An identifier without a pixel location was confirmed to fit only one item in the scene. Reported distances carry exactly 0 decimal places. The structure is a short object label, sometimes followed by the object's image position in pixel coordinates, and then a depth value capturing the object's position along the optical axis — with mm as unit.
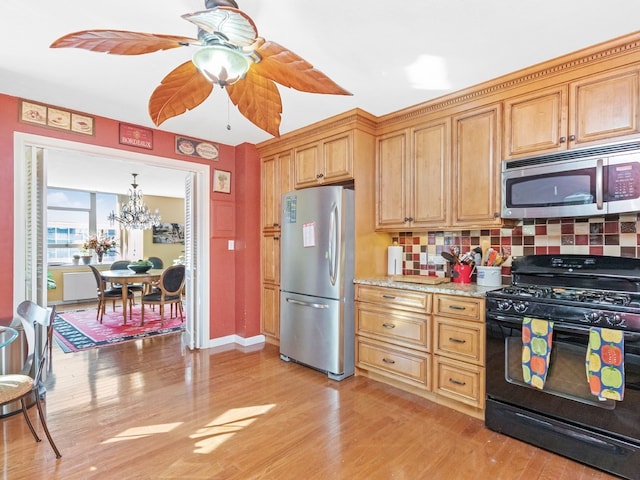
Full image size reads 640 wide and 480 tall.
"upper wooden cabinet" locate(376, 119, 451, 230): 2771
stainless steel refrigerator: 2973
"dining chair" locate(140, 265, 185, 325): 4859
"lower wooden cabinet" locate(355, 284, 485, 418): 2301
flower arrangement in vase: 6863
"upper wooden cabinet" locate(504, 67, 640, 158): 1973
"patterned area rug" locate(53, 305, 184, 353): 4102
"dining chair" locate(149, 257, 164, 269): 6988
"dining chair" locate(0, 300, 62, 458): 1794
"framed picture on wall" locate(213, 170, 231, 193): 3951
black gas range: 1729
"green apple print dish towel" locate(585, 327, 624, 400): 1717
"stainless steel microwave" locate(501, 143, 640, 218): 1954
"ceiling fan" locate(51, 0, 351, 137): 1237
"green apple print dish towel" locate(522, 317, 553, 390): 1919
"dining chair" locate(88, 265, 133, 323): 5203
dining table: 4996
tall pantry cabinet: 3086
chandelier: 5867
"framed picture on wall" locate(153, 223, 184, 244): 7920
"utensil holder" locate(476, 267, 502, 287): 2590
